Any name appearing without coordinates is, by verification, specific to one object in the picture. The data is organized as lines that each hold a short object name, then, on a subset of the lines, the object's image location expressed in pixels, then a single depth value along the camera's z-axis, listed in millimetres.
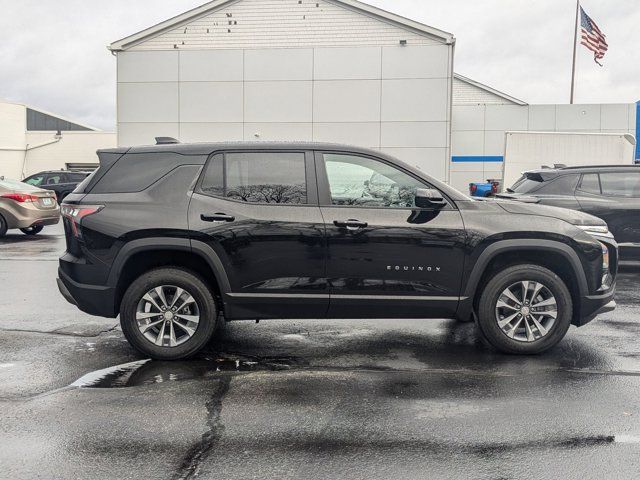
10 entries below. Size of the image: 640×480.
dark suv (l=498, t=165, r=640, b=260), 10594
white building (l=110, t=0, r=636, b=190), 24938
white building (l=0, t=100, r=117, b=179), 47562
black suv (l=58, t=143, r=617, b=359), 5660
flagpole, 37684
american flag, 31672
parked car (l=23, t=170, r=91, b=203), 29641
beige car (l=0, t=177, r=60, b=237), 15484
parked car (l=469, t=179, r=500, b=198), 19828
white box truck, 20141
